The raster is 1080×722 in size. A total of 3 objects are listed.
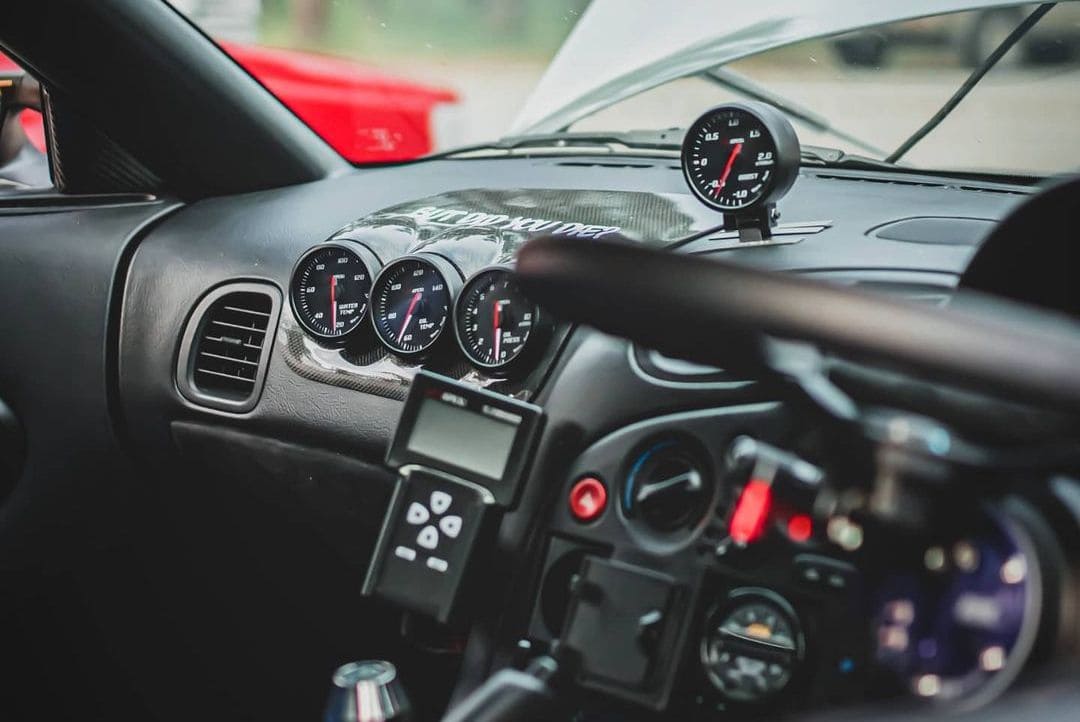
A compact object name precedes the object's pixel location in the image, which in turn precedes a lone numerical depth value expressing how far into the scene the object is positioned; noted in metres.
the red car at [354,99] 1.28
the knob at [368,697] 0.60
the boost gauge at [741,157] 0.77
